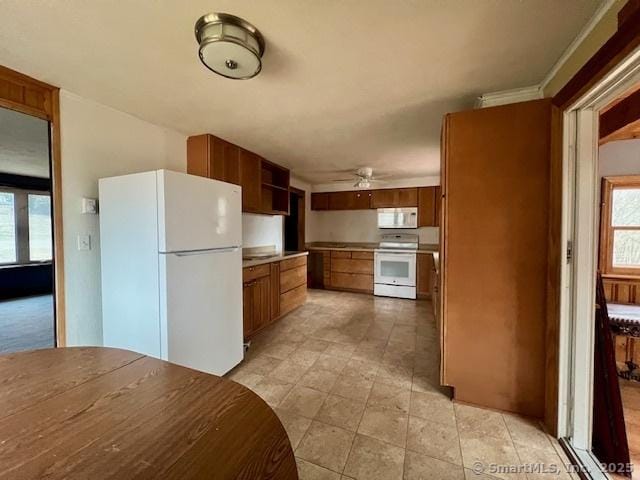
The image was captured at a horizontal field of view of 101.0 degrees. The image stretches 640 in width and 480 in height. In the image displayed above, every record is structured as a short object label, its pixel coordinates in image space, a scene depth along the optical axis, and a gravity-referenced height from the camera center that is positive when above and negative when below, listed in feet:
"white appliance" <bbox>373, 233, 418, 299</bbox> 14.76 -2.17
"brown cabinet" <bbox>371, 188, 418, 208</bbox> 15.85 +2.22
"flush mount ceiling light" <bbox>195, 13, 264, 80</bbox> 3.88 +2.89
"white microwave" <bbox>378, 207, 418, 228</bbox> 15.80 +0.98
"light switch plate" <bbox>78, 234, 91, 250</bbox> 6.39 -0.20
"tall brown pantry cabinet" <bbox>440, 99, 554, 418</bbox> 5.20 -0.42
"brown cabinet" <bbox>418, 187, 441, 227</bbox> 15.38 +1.59
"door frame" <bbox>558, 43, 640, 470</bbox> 4.51 -0.69
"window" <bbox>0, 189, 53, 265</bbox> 10.30 +0.25
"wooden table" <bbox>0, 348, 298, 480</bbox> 1.74 -1.52
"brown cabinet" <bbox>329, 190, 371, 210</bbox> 17.06 +2.19
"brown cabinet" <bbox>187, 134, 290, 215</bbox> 8.84 +2.45
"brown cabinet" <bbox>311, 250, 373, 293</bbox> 16.01 -2.30
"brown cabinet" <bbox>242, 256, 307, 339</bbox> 9.42 -2.43
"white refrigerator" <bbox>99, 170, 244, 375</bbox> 5.53 -0.72
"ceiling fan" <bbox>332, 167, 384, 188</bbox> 13.19 +3.05
